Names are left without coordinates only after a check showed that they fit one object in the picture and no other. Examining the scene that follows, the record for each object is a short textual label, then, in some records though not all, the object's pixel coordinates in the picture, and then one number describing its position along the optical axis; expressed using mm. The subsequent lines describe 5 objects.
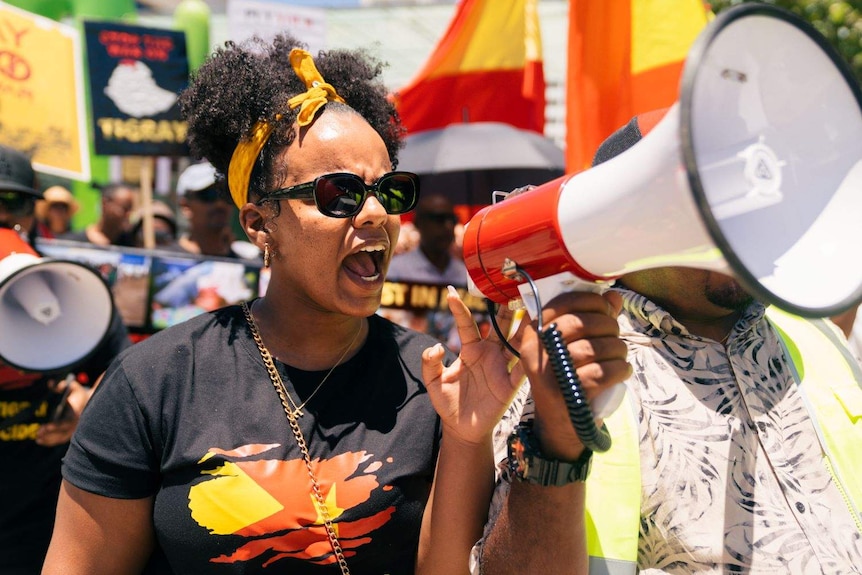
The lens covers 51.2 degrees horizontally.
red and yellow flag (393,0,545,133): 5805
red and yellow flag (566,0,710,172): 3904
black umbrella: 5246
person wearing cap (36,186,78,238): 6891
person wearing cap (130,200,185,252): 6569
